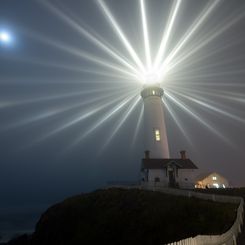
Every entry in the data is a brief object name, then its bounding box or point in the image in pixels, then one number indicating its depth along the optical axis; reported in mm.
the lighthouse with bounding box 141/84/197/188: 48031
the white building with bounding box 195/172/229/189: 58525
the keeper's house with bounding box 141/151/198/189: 47969
